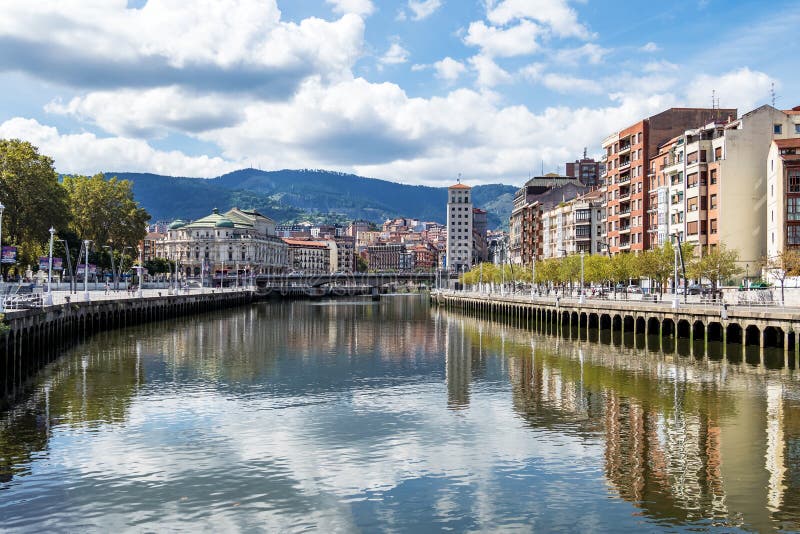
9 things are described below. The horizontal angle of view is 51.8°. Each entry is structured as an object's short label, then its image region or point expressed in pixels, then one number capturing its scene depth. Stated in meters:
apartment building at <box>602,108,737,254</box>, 125.12
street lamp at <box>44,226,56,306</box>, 67.06
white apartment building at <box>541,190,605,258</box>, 163.12
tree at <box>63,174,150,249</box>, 136.38
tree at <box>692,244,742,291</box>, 89.12
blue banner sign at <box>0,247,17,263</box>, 57.47
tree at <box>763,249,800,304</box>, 76.87
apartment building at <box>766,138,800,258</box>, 92.94
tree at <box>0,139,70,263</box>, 102.56
